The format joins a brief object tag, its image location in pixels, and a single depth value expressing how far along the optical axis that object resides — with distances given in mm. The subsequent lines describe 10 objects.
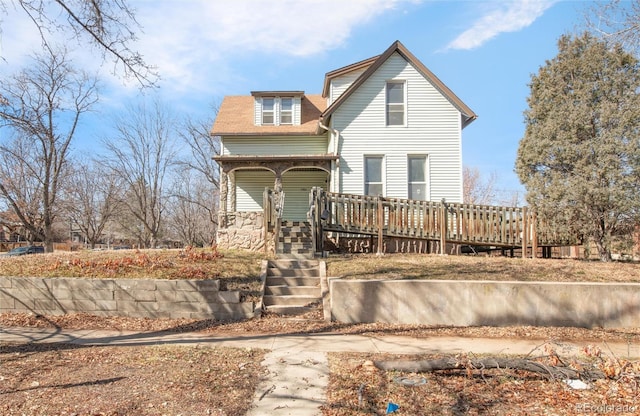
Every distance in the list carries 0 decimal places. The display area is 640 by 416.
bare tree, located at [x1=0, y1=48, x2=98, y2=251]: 21453
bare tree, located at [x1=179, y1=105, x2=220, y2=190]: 33000
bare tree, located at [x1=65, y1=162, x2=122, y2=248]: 31344
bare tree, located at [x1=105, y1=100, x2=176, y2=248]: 30486
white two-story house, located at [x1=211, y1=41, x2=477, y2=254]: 15477
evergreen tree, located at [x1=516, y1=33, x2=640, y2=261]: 12703
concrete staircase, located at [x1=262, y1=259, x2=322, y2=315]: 7609
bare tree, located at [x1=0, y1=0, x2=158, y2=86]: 7012
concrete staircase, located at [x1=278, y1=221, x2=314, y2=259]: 10719
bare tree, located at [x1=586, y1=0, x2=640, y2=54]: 8055
